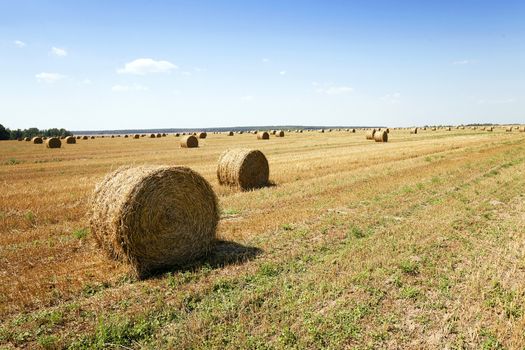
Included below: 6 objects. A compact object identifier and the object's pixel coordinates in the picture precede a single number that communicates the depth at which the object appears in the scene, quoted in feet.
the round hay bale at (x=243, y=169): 56.75
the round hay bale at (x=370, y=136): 168.71
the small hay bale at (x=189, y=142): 143.74
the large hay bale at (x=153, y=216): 27.30
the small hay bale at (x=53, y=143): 152.46
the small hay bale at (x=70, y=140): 190.90
